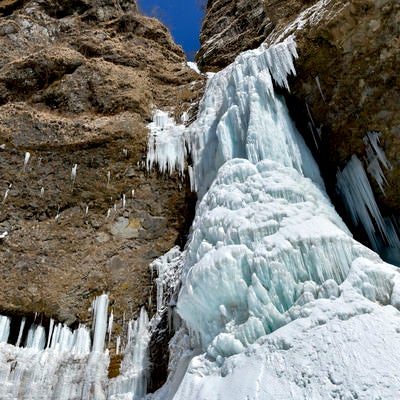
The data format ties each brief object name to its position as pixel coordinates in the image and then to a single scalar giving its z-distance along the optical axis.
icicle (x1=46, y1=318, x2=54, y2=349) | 7.36
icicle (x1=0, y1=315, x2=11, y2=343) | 7.34
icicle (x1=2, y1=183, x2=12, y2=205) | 9.04
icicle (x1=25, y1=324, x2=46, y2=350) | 7.28
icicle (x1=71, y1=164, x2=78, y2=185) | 9.43
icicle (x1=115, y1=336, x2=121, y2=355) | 7.32
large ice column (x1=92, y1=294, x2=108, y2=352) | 7.44
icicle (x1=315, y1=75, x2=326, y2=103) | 7.34
